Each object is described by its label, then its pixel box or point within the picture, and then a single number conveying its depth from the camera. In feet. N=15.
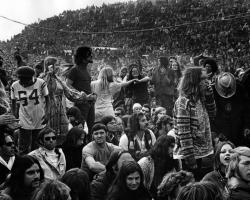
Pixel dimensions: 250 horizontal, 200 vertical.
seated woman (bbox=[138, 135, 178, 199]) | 22.15
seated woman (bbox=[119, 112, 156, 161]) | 26.53
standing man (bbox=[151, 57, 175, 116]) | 38.19
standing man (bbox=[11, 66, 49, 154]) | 25.64
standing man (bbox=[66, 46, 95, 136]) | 29.12
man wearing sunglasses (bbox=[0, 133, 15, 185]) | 20.68
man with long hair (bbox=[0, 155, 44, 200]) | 18.19
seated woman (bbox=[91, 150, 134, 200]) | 20.39
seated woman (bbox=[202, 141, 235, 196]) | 18.76
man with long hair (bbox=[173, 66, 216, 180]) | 19.98
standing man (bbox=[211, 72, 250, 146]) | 24.17
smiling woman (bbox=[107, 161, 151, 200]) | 18.95
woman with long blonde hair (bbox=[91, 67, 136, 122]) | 31.83
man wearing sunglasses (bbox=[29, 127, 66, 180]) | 22.38
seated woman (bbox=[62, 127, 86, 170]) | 24.73
